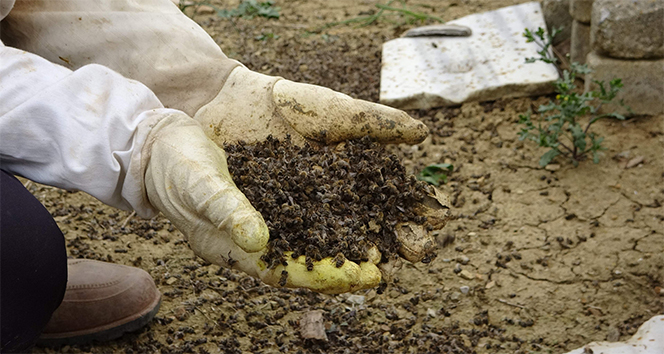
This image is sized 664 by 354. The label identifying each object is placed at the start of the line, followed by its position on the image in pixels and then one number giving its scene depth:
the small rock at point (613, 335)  2.51
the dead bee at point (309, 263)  1.81
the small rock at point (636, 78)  3.59
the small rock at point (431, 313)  2.69
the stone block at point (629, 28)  3.45
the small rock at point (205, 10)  5.41
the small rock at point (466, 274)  2.88
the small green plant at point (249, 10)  5.34
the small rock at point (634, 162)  3.44
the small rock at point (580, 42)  3.94
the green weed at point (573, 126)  3.37
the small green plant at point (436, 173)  3.54
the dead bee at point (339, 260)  1.81
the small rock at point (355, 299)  2.75
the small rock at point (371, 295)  2.78
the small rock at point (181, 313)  2.62
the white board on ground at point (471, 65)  4.06
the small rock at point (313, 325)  2.49
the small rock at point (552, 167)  3.54
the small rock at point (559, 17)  4.38
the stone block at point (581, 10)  3.81
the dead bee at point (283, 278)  1.83
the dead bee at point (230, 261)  1.90
